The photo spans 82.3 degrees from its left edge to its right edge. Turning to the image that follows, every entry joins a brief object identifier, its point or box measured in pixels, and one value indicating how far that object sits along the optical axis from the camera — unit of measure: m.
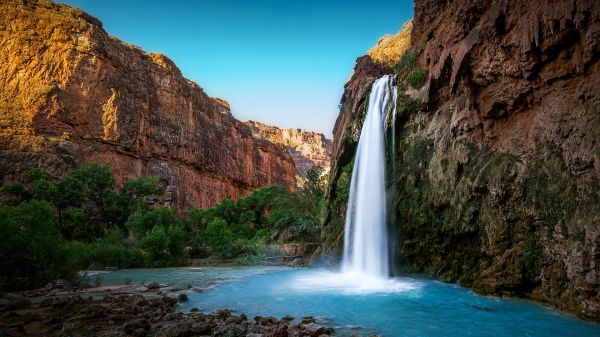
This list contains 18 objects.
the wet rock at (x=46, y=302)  7.50
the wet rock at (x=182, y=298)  9.07
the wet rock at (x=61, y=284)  10.10
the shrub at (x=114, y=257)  20.04
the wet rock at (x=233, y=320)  6.32
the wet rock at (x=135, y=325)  5.58
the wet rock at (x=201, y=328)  5.48
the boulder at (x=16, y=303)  7.22
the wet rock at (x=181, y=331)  5.24
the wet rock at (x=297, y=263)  20.66
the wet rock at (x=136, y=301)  7.54
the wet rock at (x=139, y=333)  5.33
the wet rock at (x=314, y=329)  5.64
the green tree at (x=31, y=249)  9.19
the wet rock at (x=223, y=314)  6.79
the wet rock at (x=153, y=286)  11.21
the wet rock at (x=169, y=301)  8.21
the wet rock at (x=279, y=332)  5.20
